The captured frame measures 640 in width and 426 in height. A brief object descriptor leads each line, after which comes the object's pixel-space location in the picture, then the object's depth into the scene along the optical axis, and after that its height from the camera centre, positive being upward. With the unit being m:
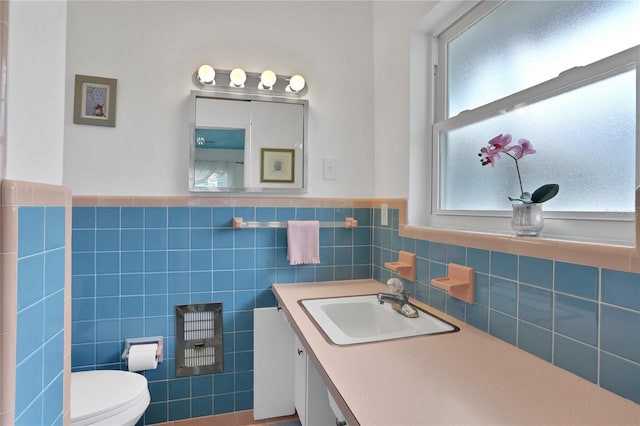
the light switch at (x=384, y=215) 1.89 +0.00
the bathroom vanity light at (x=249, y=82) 1.82 +0.71
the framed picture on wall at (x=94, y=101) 1.69 +0.54
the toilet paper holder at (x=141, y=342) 1.73 -0.66
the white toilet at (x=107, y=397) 1.30 -0.74
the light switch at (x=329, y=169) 2.02 +0.26
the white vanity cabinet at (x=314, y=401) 1.41 -0.77
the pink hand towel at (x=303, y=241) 1.89 -0.15
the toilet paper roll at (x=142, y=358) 1.65 -0.70
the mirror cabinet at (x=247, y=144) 1.83 +0.38
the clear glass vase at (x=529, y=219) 1.03 -0.01
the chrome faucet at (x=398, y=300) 1.41 -0.36
